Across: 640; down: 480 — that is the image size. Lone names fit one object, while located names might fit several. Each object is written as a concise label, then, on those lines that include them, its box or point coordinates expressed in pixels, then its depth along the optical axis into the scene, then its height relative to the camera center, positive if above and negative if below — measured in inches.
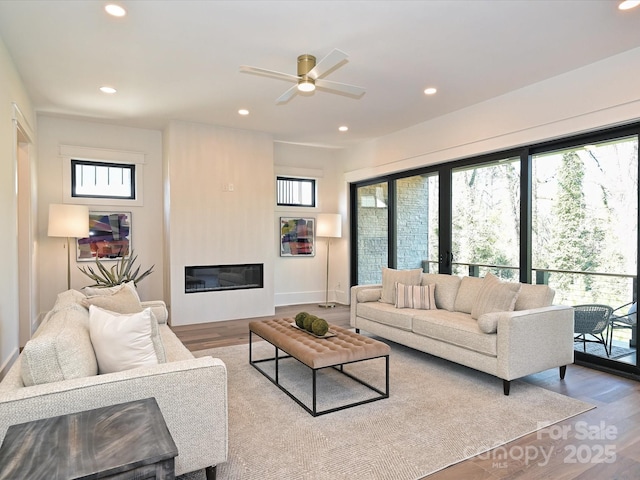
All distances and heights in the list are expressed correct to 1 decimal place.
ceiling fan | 121.9 +53.9
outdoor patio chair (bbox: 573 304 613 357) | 153.5 -32.9
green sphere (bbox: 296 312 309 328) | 141.1 -27.8
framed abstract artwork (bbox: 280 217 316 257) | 285.4 +3.0
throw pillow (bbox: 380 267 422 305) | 188.3 -18.7
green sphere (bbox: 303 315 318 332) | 136.7 -27.9
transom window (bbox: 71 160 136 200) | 225.0 +36.2
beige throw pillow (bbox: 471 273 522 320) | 142.5 -20.8
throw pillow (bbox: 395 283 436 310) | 176.2 -25.1
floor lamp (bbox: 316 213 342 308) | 280.8 +10.6
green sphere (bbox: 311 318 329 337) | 132.1 -28.8
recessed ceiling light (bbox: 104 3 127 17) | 107.8 +63.8
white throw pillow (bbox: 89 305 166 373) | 81.9 -20.6
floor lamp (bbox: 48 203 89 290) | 198.8 +10.2
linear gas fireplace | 231.6 -21.6
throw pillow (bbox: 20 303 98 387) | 69.4 -20.8
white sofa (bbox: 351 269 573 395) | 127.8 -30.2
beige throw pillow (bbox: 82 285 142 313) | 114.3 -17.5
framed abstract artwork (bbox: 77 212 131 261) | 225.8 +2.3
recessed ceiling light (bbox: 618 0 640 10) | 106.5 +63.6
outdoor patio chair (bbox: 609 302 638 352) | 143.6 -29.1
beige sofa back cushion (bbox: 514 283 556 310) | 140.8 -20.3
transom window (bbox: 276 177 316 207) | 286.0 +36.3
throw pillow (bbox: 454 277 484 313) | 165.9 -22.3
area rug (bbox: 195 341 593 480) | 87.6 -48.9
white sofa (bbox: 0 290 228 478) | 64.9 -25.7
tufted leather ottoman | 113.6 -32.5
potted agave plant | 204.0 -17.2
